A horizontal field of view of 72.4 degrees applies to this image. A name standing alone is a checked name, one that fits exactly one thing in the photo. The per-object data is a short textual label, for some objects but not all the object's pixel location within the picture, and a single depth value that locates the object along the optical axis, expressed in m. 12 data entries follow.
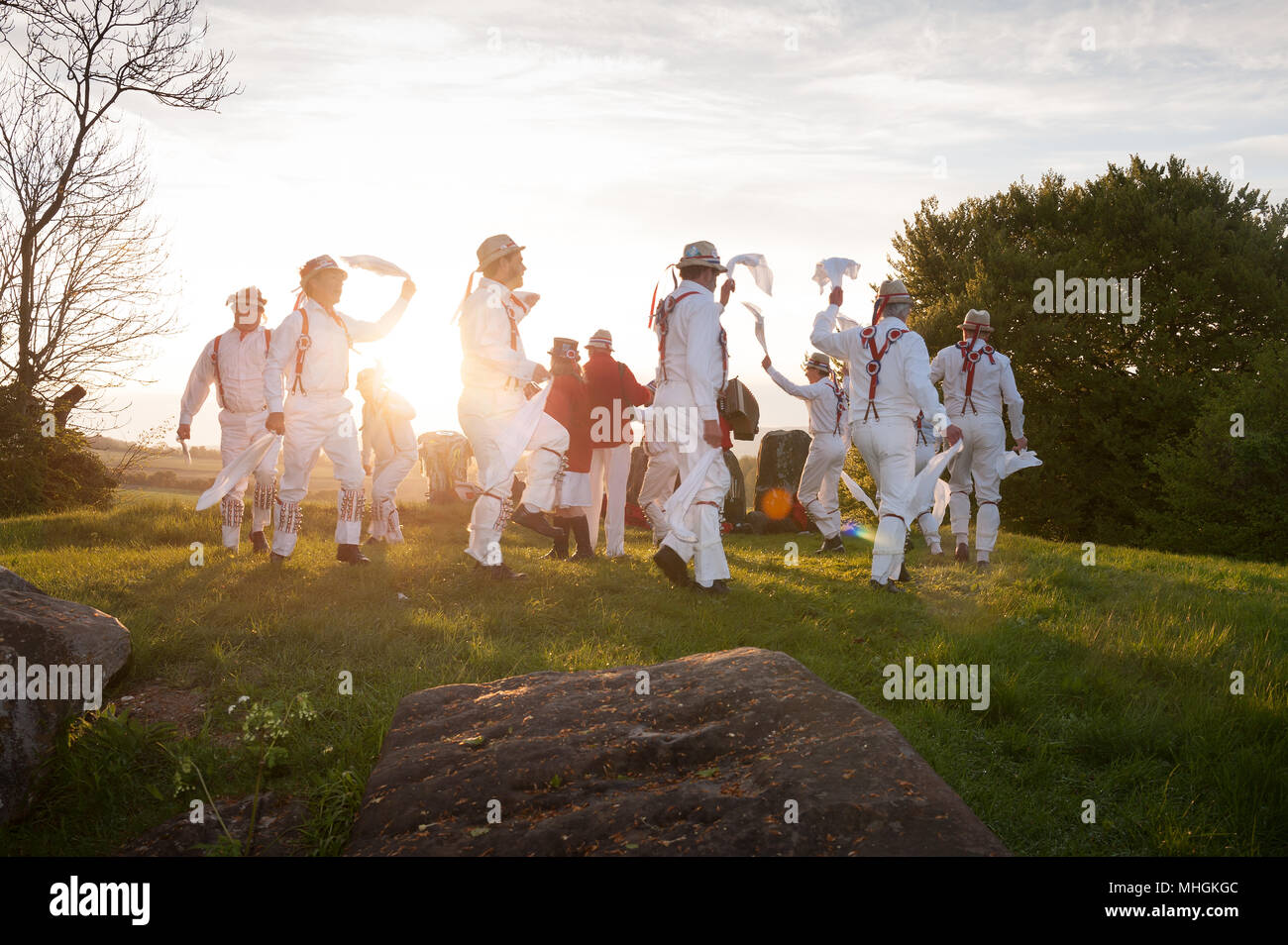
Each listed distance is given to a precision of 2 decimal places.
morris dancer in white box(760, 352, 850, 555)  12.07
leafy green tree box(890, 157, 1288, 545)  22.92
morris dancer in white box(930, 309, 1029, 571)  10.17
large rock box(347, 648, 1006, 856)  2.85
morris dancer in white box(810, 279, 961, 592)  8.39
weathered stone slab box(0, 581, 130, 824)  4.07
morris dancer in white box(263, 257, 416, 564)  8.27
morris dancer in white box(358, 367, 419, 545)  10.86
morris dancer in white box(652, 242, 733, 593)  7.55
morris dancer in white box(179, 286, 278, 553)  9.70
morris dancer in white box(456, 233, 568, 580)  7.74
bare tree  17.20
